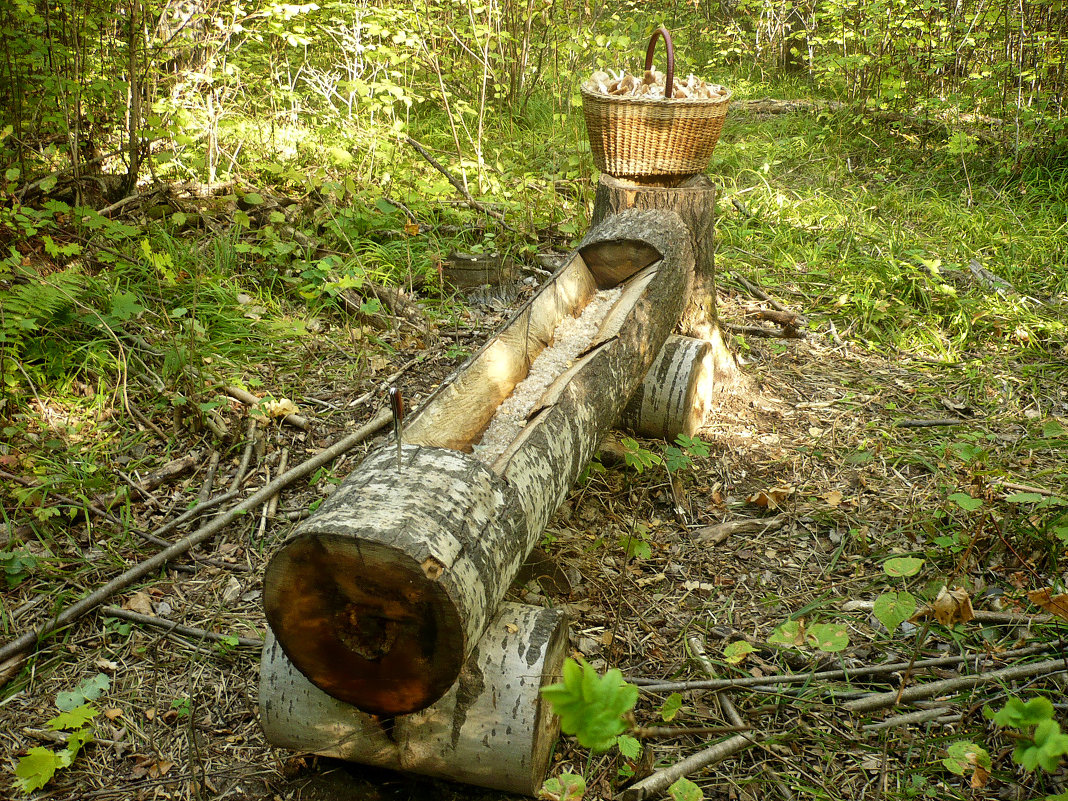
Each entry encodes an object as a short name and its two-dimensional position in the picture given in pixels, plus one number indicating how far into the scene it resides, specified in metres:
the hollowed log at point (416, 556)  1.54
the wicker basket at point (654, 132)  3.18
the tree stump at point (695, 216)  3.38
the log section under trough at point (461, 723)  1.77
